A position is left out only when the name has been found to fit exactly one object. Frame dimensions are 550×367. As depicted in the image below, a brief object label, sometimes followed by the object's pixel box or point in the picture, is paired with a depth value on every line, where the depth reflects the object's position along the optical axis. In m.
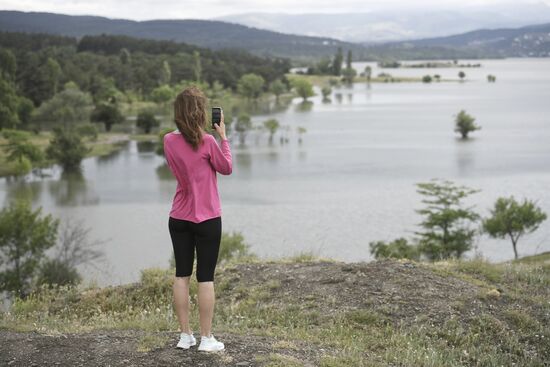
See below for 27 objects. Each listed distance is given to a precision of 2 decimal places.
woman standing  5.41
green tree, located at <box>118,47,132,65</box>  143.25
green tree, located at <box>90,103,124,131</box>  85.31
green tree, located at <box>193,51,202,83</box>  137.75
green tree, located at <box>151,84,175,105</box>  111.44
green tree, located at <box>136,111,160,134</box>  81.25
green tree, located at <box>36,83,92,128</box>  85.94
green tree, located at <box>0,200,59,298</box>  27.00
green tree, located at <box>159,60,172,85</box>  129.00
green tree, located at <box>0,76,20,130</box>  75.44
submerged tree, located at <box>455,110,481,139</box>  73.50
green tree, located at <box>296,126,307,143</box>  74.79
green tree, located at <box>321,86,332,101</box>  141.00
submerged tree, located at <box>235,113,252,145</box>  75.81
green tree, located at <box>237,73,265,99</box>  132.00
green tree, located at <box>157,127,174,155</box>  64.38
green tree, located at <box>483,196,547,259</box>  30.56
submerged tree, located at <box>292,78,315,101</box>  132.50
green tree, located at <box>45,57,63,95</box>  106.41
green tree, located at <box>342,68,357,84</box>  196.62
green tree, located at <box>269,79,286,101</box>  138.38
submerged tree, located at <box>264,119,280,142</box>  75.00
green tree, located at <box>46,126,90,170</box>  58.22
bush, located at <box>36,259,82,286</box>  24.52
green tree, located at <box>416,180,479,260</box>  29.44
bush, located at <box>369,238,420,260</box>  26.12
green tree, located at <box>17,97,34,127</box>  86.78
